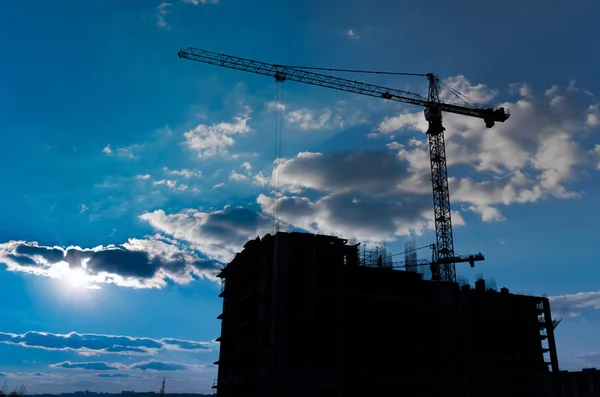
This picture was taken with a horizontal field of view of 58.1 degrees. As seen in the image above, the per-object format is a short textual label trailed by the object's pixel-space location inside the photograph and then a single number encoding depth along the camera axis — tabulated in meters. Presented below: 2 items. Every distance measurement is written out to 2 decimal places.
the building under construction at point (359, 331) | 72.25
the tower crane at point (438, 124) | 120.81
